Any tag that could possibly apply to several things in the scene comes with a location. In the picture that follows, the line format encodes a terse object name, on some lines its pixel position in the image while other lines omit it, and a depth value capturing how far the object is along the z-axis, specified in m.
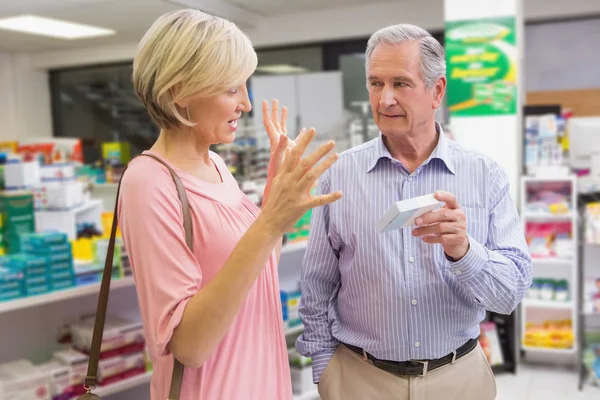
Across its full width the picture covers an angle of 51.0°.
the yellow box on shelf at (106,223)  4.80
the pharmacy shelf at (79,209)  5.07
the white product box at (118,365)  2.99
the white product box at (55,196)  5.06
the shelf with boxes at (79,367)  2.74
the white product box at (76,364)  2.89
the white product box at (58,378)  2.82
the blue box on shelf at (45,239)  3.02
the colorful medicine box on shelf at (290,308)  4.12
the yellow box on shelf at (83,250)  3.72
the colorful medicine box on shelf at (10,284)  2.72
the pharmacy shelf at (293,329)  4.09
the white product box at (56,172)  5.35
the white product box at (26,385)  2.65
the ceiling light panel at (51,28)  8.67
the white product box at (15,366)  2.78
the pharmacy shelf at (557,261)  5.23
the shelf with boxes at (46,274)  2.76
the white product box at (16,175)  4.49
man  1.83
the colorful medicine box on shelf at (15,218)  3.72
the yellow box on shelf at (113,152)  9.80
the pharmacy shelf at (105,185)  8.84
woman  1.21
